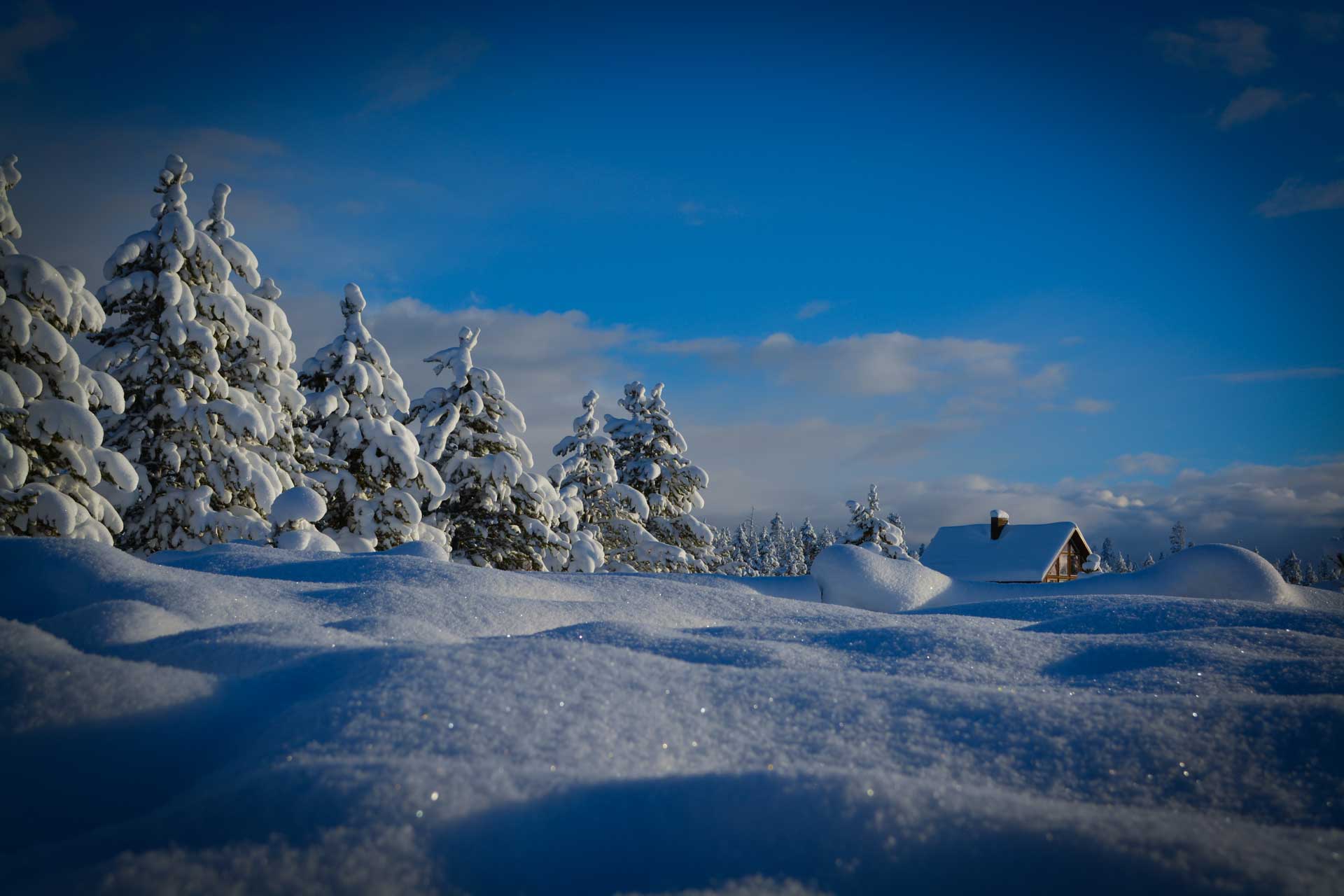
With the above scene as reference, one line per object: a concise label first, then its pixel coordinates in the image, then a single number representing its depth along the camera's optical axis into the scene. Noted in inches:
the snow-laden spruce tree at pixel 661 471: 880.3
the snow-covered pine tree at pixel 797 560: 2086.6
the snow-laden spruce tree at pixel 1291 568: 3036.4
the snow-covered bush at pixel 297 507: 362.0
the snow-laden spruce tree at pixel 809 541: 2443.9
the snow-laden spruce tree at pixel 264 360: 487.5
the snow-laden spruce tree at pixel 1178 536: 3954.5
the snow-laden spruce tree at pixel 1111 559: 3842.0
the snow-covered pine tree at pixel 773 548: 2034.9
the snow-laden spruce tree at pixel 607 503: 803.4
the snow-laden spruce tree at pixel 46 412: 350.6
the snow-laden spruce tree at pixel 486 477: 605.9
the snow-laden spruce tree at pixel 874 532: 999.0
